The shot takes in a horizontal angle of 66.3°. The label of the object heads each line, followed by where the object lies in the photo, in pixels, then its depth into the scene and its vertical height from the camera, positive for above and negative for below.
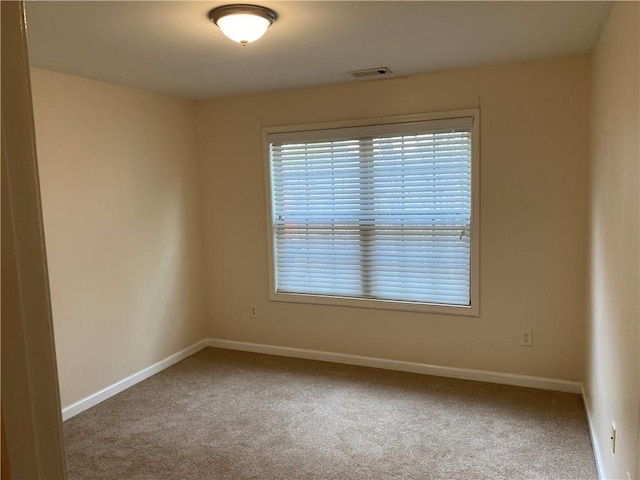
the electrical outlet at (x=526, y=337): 3.53 -1.09
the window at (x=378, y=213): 3.66 -0.18
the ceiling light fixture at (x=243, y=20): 2.22 +0.81
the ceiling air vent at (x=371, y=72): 3.43 +0.84
